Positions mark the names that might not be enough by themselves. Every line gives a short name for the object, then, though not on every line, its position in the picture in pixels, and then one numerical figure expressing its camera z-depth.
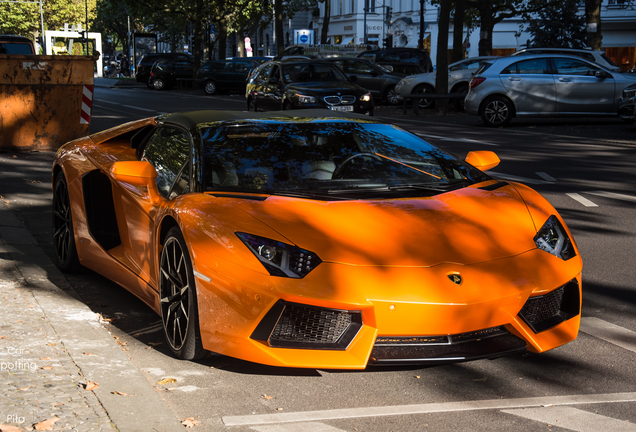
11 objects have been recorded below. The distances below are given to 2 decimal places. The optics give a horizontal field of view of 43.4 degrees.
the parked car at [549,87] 18.16
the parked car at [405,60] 30.20
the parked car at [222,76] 36.78
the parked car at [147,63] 42.16
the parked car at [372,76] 26.84
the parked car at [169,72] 40.91
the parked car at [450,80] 23.91
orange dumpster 12.84
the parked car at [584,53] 19.22
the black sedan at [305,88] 18.08
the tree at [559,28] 47.97
